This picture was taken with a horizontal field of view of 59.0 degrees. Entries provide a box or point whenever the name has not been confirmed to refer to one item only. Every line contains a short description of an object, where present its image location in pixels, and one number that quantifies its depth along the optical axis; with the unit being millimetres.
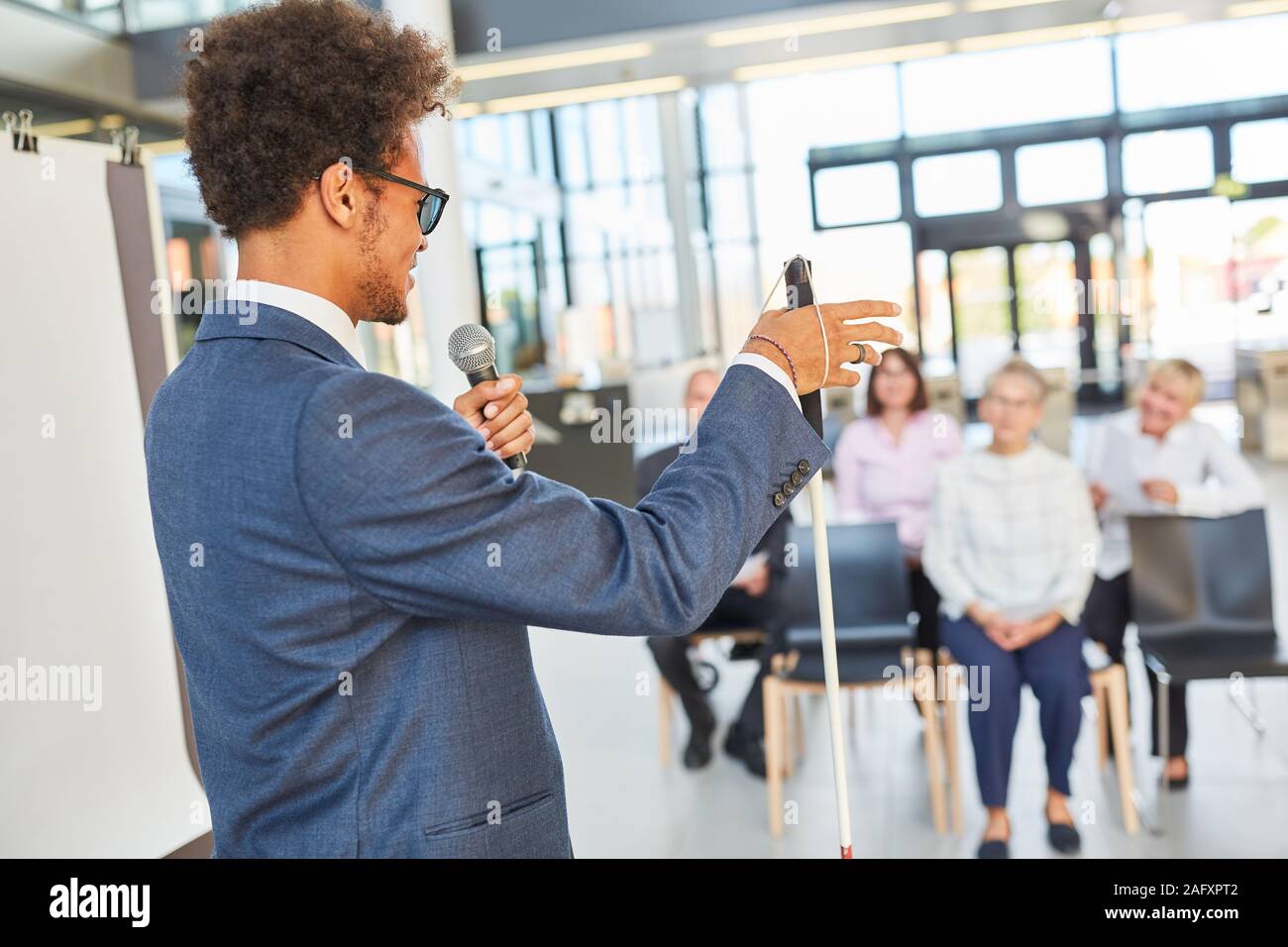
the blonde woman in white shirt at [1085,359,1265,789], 3990
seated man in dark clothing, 4191
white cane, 1073
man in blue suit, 932
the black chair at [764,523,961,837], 3637
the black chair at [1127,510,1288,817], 3742
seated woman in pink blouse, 4484
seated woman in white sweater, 3459
